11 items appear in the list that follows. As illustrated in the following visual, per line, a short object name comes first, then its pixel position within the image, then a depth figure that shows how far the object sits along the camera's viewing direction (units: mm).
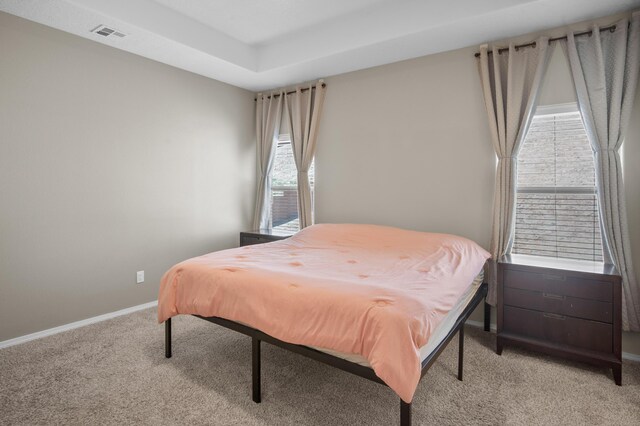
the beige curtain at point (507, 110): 2756
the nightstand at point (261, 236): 3943
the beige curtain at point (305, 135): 4055
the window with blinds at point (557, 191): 2662
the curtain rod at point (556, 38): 2492
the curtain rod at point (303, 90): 4027
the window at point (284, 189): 4434
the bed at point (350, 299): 1436
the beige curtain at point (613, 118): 2408
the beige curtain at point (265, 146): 4453
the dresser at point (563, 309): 2191
